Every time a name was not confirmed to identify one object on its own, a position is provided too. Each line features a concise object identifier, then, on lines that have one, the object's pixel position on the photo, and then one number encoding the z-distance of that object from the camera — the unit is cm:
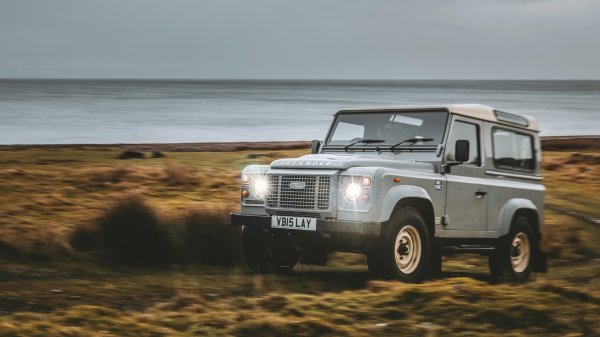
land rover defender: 862
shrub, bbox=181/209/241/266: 1123
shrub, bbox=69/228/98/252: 1141
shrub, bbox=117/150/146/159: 2473
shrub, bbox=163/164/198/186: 1850
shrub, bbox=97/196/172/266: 1092
